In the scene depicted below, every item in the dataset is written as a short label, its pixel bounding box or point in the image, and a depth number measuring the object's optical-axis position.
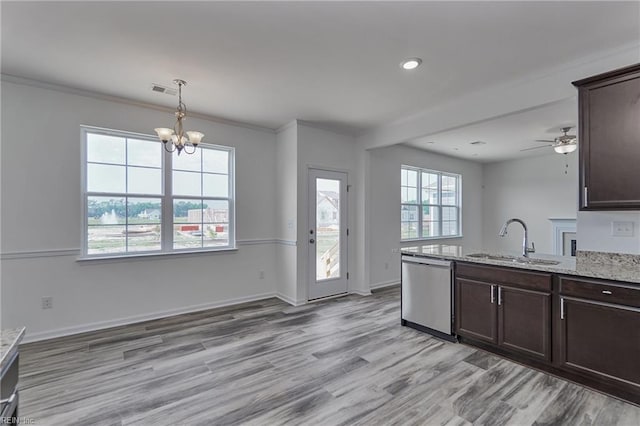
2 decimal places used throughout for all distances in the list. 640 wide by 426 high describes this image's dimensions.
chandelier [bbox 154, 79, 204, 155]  3.02
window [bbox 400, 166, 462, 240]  6.32
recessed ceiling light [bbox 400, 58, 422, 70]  2.77
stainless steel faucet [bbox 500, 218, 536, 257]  3.11
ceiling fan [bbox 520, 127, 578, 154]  4.60
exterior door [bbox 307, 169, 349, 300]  4.79
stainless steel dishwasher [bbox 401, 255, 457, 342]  3.25
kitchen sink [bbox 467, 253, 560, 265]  2.79
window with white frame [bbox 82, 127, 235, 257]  3.64
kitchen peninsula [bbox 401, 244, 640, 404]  2.18
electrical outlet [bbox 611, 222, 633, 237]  2.54
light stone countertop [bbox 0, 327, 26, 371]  0.94
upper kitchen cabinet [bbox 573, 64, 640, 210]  2.34
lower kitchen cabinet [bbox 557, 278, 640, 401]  2.14
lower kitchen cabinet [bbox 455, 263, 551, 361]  2.58
